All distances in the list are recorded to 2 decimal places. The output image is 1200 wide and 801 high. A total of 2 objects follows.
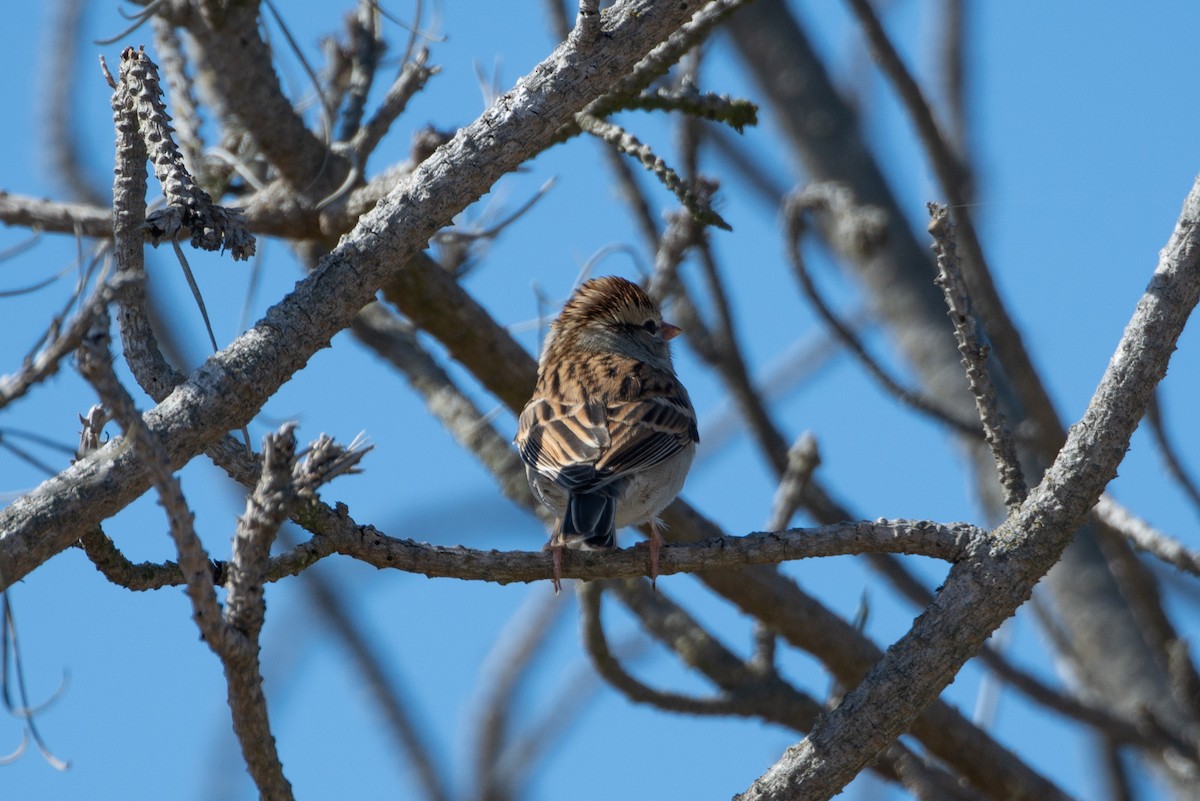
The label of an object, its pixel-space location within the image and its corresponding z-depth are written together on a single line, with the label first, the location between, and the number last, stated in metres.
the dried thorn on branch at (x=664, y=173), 8.03
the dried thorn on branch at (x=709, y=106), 8.82
